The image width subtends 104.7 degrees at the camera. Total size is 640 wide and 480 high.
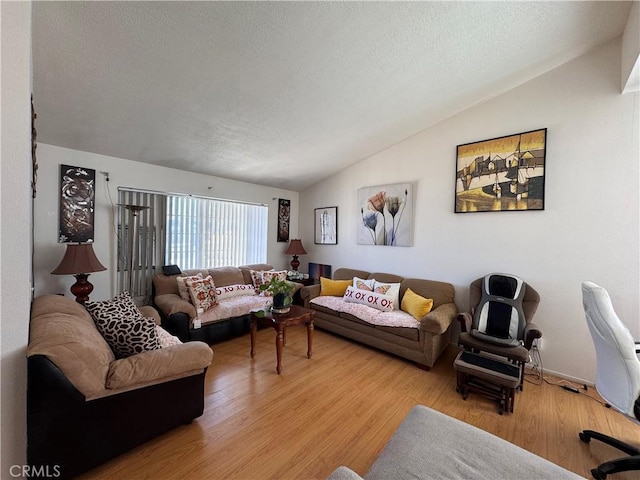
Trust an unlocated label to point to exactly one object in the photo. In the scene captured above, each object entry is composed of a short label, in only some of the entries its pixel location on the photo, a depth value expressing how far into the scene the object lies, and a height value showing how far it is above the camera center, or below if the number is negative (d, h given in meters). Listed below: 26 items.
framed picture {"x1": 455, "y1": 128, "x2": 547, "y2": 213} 2.60 +0.76
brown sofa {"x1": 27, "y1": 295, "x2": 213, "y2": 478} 1.21 -0.91
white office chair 1.42 -0.77
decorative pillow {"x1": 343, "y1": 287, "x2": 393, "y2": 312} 3.16 -0.81
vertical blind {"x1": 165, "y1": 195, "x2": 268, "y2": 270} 3.60 +0.04
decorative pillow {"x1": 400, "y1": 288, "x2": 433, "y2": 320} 2.88 -0.80
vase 2.72 -0.73
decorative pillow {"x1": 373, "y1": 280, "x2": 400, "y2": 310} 3.26 -0.71
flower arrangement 2.70 -0.65
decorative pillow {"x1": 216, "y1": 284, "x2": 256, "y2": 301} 3.53 -0.83
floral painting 3.59 +0.36
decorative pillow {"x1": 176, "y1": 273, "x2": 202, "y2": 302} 3.14 -0.69
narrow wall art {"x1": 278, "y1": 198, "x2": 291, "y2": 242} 4.96 +0.37
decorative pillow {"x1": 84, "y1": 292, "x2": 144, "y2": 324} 1.73 -0.56
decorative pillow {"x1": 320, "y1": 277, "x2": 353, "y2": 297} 3.83 -0.78
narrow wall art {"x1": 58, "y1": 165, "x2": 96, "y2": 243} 2.65 +0.32
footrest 1.96 -1.11
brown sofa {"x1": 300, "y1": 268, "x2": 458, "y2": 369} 2.56 -1.06
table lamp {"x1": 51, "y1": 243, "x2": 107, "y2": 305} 2.36 -0.33
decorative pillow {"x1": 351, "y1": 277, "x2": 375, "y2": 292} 3.51 -0.67
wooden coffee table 2.44 -0.90
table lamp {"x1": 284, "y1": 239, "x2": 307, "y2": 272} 4.75 -0.23
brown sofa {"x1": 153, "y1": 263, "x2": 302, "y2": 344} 2.77 -0.93
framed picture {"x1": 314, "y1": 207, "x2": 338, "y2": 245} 4.57 +0.21
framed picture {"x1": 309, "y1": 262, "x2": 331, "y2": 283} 4.71 -0.67
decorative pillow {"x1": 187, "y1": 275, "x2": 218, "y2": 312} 3.08 -0.75
